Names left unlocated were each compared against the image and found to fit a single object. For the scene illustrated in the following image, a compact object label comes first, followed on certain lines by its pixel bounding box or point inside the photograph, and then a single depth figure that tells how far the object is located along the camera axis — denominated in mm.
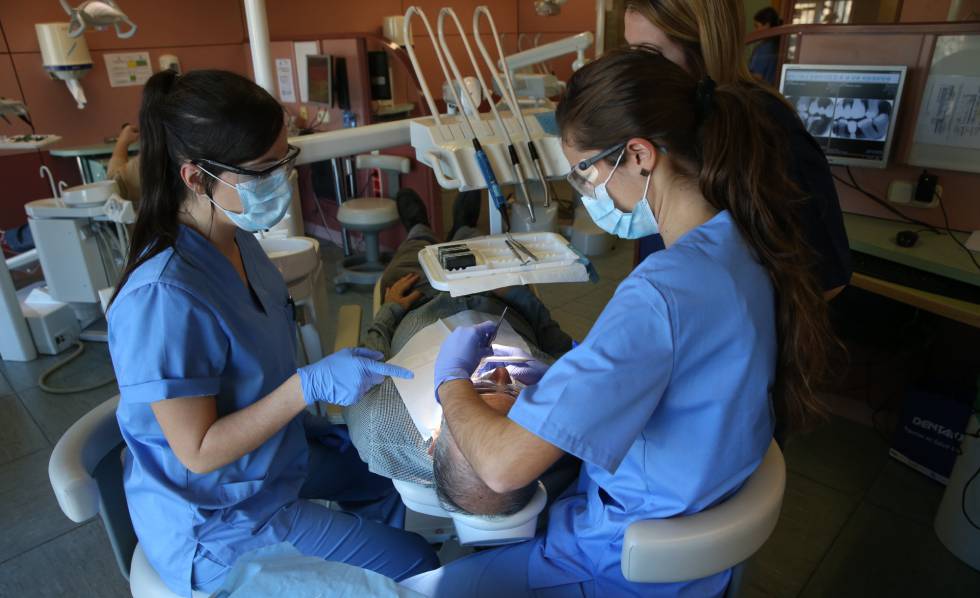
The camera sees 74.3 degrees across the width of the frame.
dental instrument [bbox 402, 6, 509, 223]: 1239
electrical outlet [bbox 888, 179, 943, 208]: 2121
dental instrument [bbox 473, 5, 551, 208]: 1297
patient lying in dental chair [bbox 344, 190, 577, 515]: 1037
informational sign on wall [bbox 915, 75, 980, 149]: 1936
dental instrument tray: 1229
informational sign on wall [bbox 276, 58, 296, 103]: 4129
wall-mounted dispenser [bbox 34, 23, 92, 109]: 3461
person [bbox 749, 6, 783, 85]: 3545
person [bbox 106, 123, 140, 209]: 2838
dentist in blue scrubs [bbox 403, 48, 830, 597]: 769
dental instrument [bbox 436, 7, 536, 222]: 1282
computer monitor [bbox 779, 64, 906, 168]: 2070
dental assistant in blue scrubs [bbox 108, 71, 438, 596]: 962
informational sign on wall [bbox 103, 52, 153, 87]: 4121
